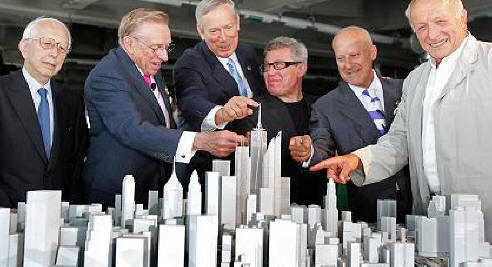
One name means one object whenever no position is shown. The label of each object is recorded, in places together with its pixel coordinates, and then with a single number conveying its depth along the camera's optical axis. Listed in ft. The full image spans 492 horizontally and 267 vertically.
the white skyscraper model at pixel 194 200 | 4.53
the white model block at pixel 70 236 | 4.32
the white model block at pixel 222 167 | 5.15
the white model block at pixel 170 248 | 4.15
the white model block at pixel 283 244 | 4.32
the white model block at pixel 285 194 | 5.68
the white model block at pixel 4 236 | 4.16
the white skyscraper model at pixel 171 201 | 4.75
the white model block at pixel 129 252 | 4.08
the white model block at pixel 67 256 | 4.15
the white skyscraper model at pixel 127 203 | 4.84
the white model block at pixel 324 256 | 4.45
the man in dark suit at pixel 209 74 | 8.41
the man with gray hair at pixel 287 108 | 8.66
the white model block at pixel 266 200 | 5.03
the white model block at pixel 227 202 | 4.86
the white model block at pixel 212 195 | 4.72
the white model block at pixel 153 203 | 5.29
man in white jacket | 6.54
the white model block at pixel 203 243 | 4.21
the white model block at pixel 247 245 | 4.28
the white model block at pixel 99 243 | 4.09
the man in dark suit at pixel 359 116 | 8.48
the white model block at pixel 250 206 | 4.84
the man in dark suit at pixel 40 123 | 7.50
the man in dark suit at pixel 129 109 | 7.34
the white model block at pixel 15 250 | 4.18
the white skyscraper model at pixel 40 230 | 4.14
